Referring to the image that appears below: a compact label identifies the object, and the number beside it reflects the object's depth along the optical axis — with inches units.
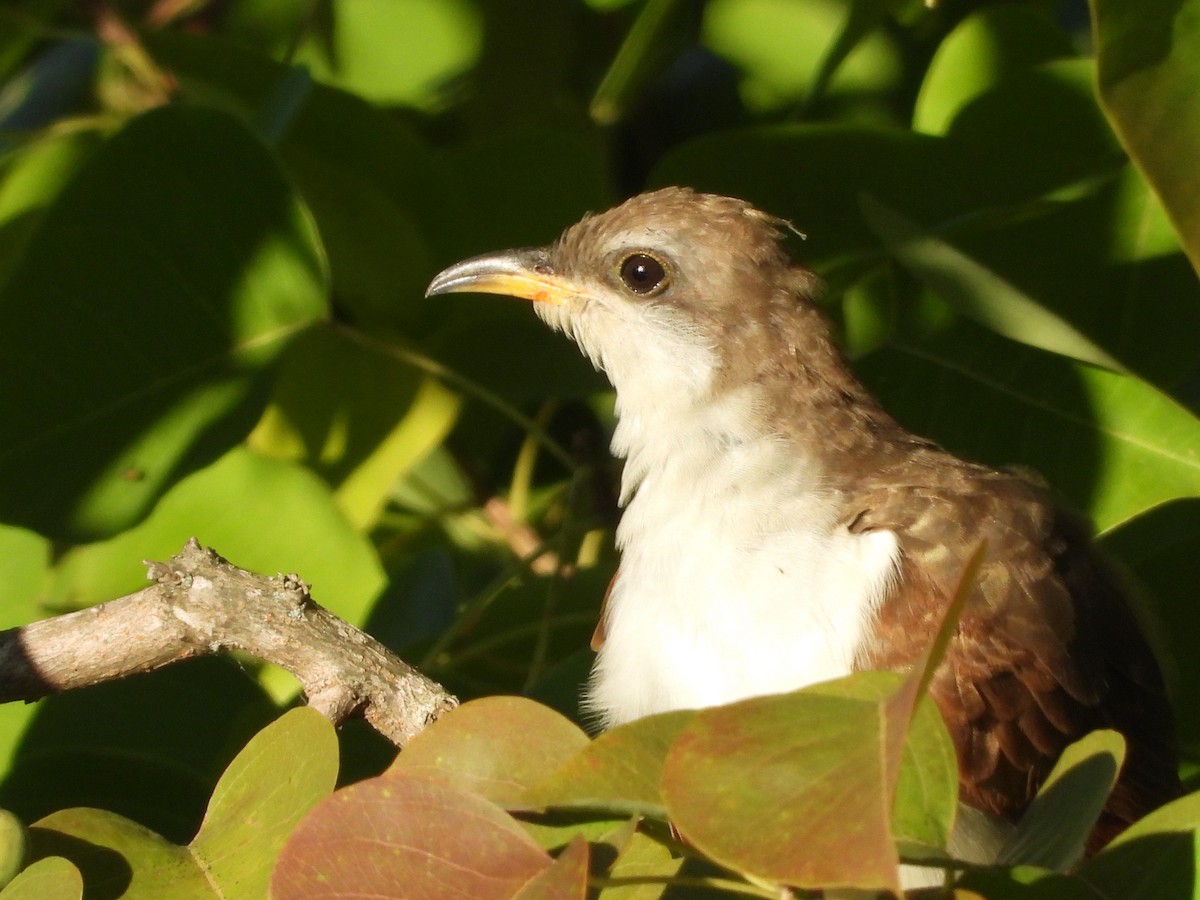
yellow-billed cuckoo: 212.5
